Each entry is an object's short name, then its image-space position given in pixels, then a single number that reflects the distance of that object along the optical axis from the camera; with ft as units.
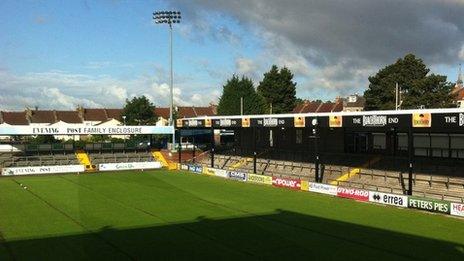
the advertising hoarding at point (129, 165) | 177.37
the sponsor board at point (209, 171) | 159.22
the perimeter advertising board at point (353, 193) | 101.04
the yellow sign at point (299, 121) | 121.59
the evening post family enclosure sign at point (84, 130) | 167.12
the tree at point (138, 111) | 327.06
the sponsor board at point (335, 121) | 108.99
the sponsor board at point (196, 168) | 167.78
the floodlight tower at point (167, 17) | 210.18
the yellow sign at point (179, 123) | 179.22
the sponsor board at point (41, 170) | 162.61
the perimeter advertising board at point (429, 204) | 84.99
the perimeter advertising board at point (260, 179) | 132.58
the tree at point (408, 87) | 201.77
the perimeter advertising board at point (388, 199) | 92.38
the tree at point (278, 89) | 278.05
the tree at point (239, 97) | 278.05
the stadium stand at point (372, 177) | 102.12
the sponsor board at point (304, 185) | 118.73
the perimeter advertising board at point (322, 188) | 110.22
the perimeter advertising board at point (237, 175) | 142.95
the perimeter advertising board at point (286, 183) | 122.19
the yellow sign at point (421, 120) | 88.89
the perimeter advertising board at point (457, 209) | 81.97
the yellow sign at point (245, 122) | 142.42
